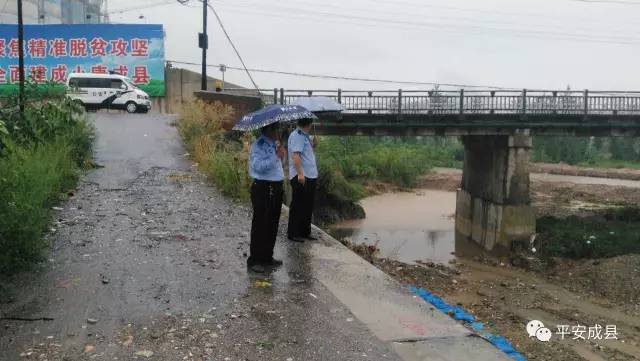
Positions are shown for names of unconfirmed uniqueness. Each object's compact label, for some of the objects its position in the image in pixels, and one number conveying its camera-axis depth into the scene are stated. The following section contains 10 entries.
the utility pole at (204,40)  25.64
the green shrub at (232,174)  10.96
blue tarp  5.35
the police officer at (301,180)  6.92
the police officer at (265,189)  5.93
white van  28.38
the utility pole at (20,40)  15.04
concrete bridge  23.61
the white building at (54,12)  38.47
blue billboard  33.34
